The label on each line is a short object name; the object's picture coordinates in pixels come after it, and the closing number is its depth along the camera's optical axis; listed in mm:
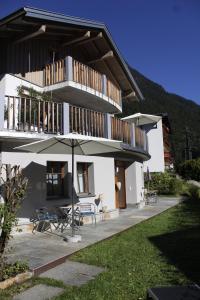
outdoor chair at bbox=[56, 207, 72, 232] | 7785
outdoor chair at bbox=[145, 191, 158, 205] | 13975
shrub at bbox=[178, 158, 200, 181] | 28086
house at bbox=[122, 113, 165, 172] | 22995
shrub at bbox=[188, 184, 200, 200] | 16389
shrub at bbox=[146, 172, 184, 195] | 19113
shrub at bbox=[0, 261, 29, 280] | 4089
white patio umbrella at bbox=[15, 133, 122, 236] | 6433
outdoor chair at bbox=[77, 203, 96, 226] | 8507
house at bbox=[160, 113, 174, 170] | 30738
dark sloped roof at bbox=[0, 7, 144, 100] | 8300
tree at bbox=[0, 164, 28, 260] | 4120
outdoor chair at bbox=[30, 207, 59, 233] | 7290
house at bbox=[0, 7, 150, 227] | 7653
